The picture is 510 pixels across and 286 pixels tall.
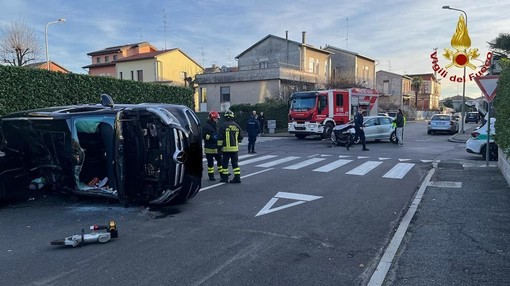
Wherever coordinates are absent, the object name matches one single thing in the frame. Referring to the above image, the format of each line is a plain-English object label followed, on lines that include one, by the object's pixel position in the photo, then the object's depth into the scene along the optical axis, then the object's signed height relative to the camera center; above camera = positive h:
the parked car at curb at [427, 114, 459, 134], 27.34 -1.27
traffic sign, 11.14 +0.57
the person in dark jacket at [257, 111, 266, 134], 27.16 -0.87
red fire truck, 22.20 -0.13
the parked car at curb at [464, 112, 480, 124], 52.84 -1.58
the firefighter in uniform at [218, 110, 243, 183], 9.16 -0.72
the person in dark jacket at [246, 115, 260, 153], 16.22 -0.95
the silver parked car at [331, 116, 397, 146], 20.20 -1.13
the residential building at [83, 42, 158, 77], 55.09 +8.58
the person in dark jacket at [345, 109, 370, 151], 17.09 -0.87
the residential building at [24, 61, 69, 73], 53.05 +6.52
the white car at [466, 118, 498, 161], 13.05 -1.33
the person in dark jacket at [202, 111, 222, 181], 9.61 -0.75
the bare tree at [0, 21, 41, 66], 32.84 +5.54
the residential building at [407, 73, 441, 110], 88.81 +3.22
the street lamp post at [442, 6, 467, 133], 23.90 +1.16
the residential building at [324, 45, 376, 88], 49.31 +5.67
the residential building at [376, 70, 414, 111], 67.01 +3.64
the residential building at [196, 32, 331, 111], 35.13 +3.15
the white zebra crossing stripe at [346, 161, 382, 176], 10.73 -1.81
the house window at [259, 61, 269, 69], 43.59 +5.06
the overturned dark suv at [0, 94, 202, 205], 6.52 -0.70
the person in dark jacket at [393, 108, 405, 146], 18.61 -0.84
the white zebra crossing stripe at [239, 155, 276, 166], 13.18 -1.81
